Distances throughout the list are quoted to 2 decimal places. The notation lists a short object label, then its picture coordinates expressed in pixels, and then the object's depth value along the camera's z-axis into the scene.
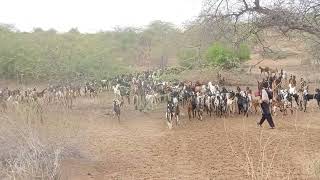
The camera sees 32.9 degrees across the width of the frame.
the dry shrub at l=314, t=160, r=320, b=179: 7.83
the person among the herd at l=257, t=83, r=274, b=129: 16.47
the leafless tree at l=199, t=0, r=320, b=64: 12.38
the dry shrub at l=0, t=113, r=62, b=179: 8.49
